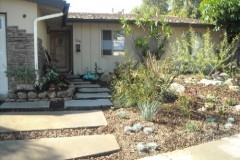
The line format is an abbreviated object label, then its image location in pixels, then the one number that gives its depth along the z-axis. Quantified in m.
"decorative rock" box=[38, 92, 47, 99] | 5.19
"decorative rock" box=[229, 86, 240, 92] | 5.89
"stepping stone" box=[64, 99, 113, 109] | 4.83
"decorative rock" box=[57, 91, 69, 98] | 5.29
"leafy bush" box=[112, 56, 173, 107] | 4.18
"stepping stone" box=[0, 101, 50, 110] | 4.69
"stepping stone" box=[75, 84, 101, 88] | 6.79
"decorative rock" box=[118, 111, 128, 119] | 4.09
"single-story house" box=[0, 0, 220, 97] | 5.33
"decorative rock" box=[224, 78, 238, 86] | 6.36
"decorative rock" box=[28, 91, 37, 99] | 5.15
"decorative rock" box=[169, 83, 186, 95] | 5.61
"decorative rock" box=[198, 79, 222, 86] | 6.56
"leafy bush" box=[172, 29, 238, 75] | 6.83
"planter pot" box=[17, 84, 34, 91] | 5.29
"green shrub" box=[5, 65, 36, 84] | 5.21
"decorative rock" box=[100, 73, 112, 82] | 7.72
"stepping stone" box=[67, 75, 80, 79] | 8.31
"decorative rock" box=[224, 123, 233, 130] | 3.81
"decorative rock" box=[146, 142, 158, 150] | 3.08
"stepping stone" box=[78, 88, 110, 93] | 6.18
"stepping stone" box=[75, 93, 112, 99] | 5.54
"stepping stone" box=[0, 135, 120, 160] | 2.82
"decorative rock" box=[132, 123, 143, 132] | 3.57
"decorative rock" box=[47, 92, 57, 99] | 5.24
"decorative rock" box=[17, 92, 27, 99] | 5.14
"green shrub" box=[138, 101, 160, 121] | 3.93
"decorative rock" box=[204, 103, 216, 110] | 4.65
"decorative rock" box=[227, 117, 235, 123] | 4.02
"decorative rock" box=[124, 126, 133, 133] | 3.56
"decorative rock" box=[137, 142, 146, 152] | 3.02
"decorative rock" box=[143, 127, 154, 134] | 3.52
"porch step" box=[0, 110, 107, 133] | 3.71
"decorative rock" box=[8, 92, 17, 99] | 5.15
